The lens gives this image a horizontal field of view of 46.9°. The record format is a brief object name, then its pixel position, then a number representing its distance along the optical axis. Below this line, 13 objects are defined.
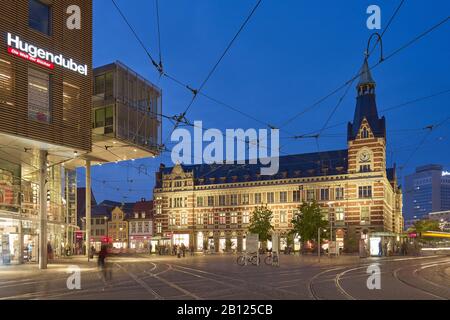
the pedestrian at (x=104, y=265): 21.00
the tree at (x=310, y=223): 71.12
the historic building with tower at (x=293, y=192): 80.38
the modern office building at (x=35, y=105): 30.72
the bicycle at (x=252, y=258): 40.12
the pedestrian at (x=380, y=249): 71.22
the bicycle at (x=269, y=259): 42.67
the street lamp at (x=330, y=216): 81.55
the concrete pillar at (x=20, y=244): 39.00
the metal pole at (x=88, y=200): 51.59
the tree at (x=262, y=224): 80.38
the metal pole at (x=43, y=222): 33.34
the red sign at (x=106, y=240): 21.51
